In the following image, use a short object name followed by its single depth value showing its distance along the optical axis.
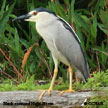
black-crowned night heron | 10.31
